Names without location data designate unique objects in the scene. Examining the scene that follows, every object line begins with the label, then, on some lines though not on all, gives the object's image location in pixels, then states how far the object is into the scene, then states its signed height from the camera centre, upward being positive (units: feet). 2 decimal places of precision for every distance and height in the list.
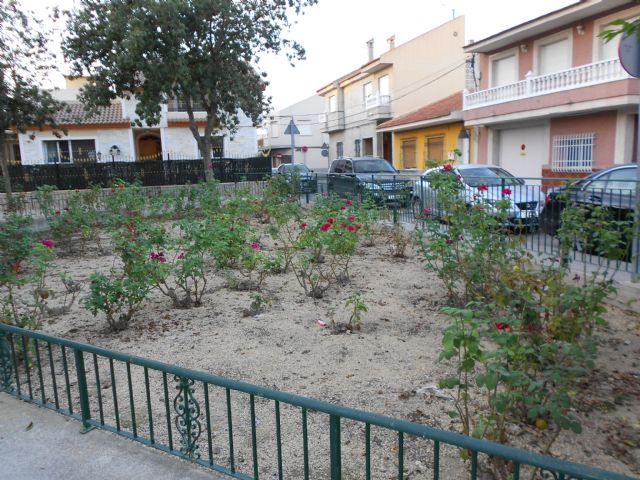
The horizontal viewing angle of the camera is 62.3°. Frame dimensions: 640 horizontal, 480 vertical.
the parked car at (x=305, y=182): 52.00 -1.57
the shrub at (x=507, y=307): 8.21 -3.11
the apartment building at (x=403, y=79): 101.40 +16.33
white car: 22.84 -1.86
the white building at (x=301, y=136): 168.55 +10.10
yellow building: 81.25 +4.84
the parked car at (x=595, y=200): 21.22 -1.80
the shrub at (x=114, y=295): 16.15 -3.79
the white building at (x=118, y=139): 92.32 +5.78
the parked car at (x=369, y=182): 35.63 -1.42
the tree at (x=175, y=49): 50.01 +12.11
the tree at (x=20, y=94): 44.19 +7.18
